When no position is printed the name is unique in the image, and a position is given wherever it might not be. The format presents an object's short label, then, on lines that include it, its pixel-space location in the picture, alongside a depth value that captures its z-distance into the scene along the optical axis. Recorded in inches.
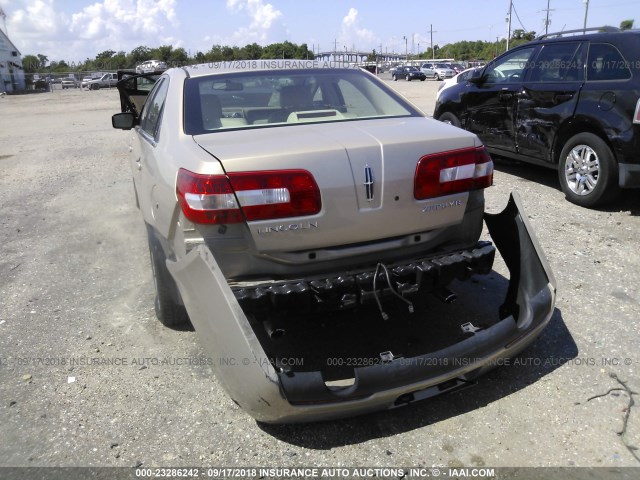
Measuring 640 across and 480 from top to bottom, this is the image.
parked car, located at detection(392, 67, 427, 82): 2070.6
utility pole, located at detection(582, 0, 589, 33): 2592.5
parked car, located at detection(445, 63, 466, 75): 2202.5
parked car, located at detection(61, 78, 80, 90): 2094.0
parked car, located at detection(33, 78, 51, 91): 2046.0
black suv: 214.8
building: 2027.6
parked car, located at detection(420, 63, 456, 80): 2146.9
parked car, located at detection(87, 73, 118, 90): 1899.6
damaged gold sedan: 98.7
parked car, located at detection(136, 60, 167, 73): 1955.7
